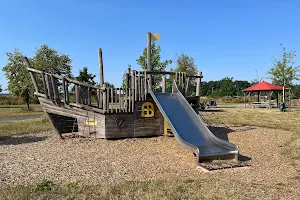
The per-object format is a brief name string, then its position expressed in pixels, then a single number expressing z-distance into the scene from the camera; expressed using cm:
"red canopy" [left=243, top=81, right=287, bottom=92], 2945
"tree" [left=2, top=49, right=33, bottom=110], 2636
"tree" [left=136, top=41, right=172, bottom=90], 2584
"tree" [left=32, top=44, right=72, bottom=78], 2715
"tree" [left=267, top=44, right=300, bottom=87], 2947
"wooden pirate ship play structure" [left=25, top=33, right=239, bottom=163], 977
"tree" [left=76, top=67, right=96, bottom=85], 3331
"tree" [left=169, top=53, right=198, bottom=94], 3537
